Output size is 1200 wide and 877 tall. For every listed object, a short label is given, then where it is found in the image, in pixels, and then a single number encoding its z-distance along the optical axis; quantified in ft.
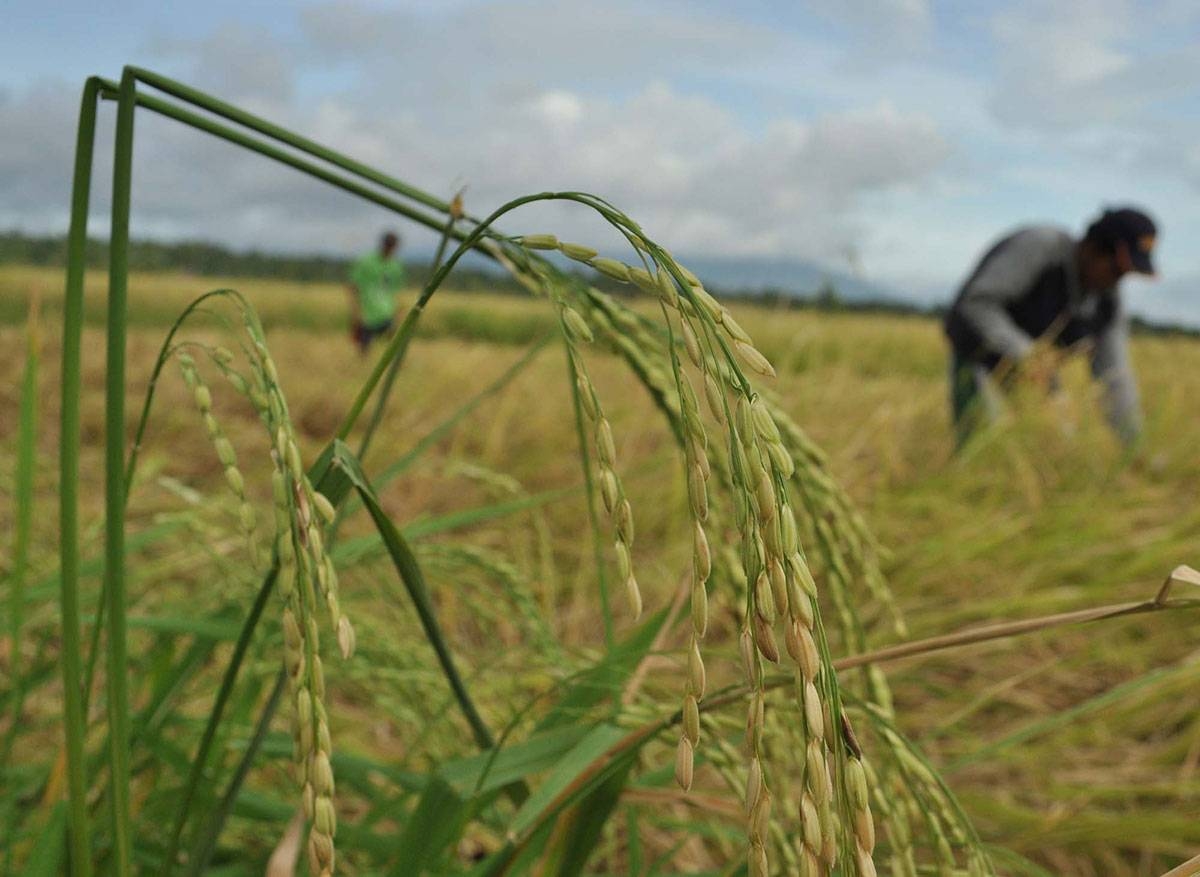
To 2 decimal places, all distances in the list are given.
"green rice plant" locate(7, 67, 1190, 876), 1.02
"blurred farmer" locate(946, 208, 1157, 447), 12.02
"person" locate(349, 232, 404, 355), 27.27
